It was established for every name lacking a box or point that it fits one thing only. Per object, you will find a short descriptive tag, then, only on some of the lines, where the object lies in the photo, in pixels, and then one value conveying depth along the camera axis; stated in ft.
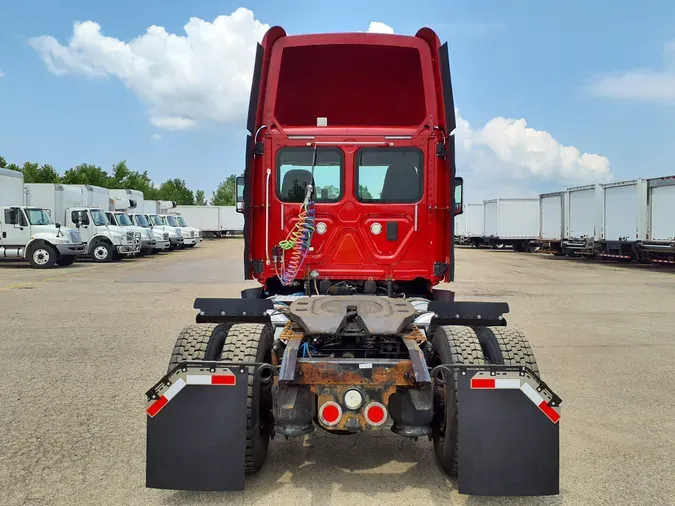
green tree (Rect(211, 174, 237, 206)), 407.44
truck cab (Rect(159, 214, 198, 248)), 118.73
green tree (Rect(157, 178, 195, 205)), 319.27
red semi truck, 11.05
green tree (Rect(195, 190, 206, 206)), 413.55
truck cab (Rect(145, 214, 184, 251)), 112.06
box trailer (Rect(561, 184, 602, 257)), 87.81
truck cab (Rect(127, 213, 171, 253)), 100.01
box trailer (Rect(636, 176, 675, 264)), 71.20
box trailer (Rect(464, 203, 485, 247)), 138.72
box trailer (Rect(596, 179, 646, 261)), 77.05
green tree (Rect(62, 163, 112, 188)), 217.34
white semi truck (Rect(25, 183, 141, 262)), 79.56
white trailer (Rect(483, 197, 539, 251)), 122.11
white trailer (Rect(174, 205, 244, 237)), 189.88
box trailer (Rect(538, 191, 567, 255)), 100.59
